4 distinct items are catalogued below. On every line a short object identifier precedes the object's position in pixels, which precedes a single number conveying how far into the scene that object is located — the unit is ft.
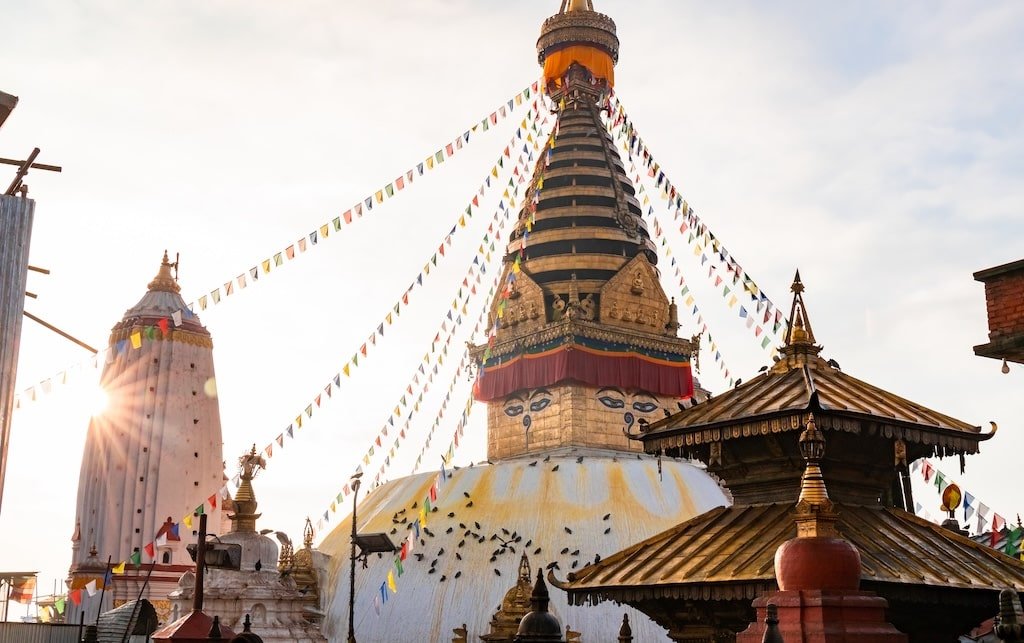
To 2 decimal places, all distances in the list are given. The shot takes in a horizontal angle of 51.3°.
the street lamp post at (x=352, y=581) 74.28
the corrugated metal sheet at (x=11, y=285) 41.70
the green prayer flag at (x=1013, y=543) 75.20
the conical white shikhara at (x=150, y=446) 109.70
